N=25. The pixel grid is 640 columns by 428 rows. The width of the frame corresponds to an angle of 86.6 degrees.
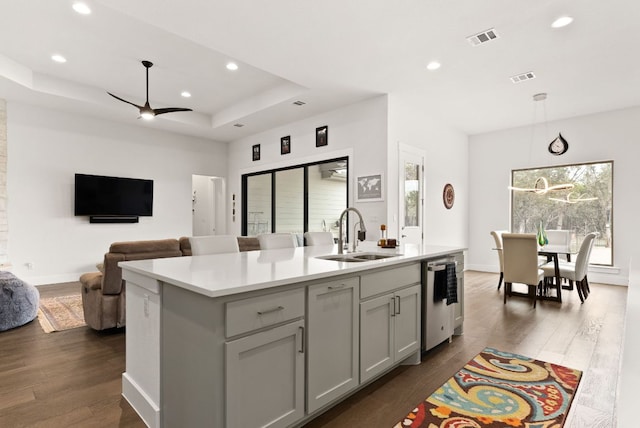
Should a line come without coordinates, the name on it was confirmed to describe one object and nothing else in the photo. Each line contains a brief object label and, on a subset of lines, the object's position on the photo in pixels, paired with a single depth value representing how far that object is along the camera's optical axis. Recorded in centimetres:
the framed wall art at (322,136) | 597
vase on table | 529
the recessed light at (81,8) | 330
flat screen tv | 618
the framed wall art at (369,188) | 521
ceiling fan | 464
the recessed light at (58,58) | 448
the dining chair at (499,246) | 551
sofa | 319
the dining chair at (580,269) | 466
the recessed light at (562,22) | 317
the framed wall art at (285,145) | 669
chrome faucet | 283
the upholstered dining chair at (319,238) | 376
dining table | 470
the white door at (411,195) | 540
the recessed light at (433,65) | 413
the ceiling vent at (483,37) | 341
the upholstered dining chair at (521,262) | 457
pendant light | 520
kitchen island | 146
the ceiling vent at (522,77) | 440
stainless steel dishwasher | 279
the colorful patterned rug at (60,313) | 362
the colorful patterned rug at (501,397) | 197
